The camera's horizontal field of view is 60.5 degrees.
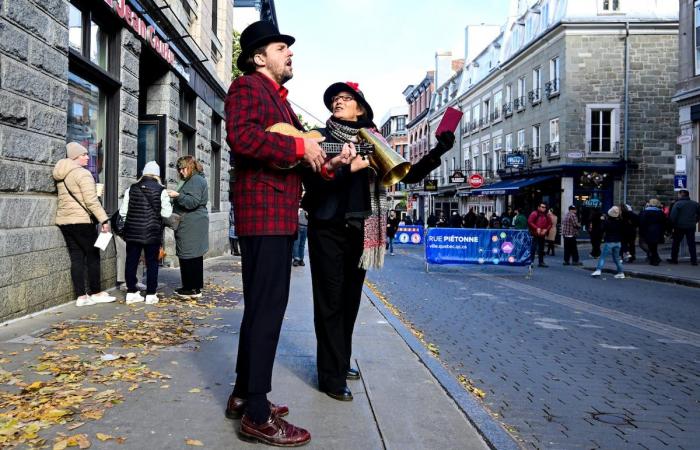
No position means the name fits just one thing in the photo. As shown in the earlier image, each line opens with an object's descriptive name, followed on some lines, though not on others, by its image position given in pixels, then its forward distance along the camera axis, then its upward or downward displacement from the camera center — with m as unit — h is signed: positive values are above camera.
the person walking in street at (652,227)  17.17 -0.14
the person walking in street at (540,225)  16.84 -0.11
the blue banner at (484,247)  14.38 -0.63
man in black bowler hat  2.88 +0.05
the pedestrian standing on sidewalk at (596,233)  20.12 -0.39
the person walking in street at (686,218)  16.34 +0.12
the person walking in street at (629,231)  17.30 -0.26
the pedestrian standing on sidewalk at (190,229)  7.87 -0.14
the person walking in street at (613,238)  14.12 -0.38
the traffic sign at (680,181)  16.50 +1.14
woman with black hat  3.71 -0.08
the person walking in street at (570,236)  18.27 -0.44
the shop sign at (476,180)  38.44 +2.61
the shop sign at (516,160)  32.97 +3.36
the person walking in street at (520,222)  22.96 -0.03
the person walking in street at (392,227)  21.14 -0.26
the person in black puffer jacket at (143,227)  7.24 -0.11
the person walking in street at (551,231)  17.30 -0.29
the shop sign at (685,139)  17.70 +2.50
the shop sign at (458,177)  39.44 +2.95
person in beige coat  6.55 +0.05
